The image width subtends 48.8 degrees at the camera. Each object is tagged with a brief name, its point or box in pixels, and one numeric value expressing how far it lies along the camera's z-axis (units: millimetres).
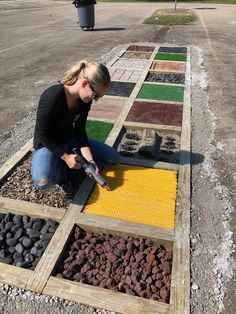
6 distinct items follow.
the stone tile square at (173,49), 10277
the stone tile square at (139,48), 10542
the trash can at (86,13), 13165
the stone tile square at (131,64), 8614
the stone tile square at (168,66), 8292
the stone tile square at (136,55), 9596
